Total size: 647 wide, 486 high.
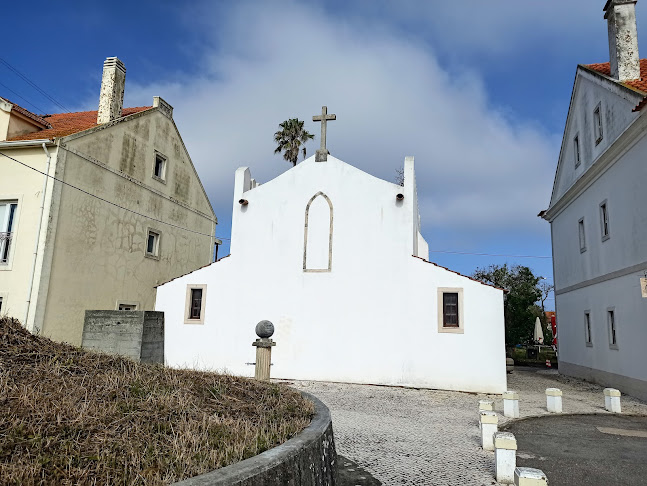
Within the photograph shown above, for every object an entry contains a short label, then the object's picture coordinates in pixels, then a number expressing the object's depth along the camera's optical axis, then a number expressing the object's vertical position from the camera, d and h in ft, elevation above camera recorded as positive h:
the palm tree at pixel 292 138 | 103.37 +42.01
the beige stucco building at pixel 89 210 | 44.14 +11.92
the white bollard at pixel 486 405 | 24.03 -4.05
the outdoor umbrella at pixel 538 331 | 90.07 -0.17
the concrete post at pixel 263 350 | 27.71 -1.72
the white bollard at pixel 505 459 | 17.13 -4.87
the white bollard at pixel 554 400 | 31.96 -4.85
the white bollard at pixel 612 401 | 32.89 -4.93
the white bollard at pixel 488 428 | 21.72 -4.73
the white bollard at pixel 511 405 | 29.66 -4.89
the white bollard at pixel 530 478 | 12.61 -4.09
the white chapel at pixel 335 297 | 43.04 +2.76
